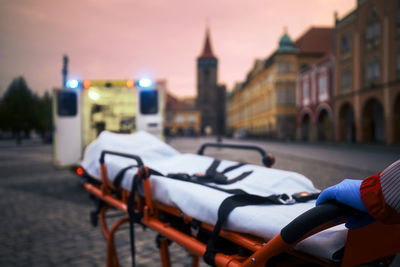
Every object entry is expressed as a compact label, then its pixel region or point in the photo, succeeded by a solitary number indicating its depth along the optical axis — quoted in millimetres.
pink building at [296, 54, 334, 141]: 29675
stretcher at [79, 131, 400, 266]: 1267
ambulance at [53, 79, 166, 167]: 7742
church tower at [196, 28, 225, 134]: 98625
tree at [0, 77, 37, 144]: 43438
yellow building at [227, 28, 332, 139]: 39969
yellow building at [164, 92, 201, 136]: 95125
